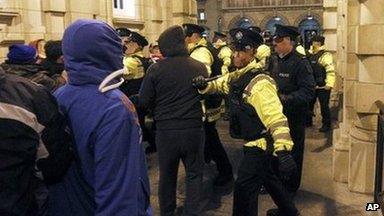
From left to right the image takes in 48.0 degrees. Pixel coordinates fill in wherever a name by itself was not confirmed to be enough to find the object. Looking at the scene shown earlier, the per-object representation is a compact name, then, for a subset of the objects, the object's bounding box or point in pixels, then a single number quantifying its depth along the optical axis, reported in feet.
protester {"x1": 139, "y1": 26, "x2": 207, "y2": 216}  15.05
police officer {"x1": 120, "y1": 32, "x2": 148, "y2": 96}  23.58
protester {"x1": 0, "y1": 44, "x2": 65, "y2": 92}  12.06
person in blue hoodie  6.64
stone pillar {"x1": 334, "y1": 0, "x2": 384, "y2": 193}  16.83
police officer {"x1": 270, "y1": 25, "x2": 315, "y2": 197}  17.90
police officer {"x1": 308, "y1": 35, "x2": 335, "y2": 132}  30.35
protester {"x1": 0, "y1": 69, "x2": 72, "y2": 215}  5.91
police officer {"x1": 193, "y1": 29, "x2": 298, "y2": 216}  12.78
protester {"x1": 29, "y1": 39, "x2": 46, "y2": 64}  21.79
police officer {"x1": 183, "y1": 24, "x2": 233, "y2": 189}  19.52
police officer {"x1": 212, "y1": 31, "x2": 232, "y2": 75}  27.10
